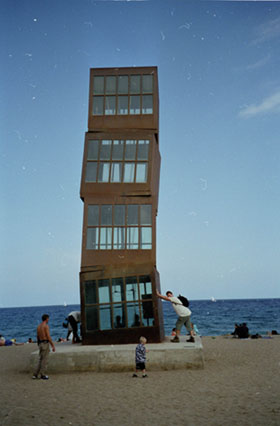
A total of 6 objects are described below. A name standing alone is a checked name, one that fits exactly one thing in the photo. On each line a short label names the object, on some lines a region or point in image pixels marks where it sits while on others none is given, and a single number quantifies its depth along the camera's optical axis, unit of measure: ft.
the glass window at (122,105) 69.00
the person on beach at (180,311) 55.21
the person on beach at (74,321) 64.99
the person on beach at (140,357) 47.06
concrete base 51.44
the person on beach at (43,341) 46.06
